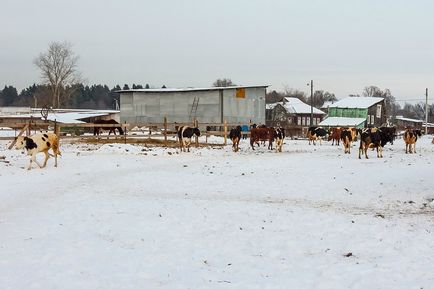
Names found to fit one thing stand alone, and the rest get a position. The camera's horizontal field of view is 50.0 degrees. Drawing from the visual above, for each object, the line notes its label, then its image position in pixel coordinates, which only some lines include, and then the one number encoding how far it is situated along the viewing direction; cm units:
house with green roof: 7661
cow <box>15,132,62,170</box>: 1622
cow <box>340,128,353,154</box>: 2598
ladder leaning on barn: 5119
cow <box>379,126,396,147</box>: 2403
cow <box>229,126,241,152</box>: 2703
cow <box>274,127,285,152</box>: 2744
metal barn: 5031
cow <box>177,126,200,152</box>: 2598
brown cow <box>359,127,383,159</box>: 2214
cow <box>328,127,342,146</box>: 3527
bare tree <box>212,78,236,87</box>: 12212
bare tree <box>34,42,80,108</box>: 8031
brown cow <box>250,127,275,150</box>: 2844
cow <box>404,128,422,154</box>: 2622
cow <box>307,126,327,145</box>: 3686
